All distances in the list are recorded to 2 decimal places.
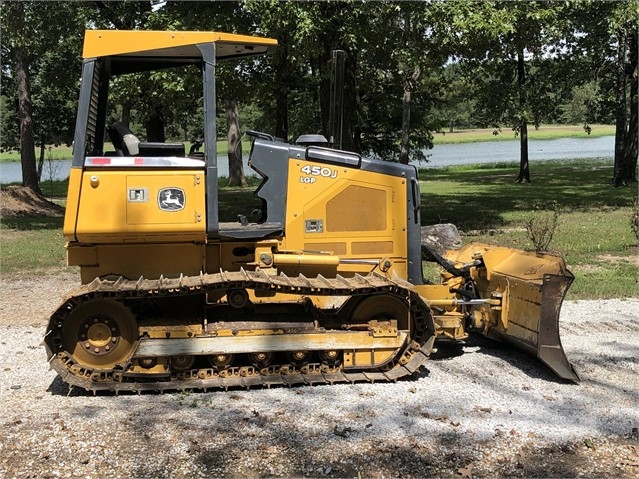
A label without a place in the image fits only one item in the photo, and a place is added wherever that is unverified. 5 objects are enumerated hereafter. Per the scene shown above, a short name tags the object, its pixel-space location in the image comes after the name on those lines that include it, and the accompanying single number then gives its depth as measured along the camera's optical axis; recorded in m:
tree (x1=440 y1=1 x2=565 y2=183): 13.77
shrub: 11.21
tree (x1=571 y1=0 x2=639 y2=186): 23.44
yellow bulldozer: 5.75
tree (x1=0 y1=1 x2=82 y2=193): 17.64
